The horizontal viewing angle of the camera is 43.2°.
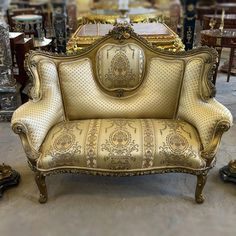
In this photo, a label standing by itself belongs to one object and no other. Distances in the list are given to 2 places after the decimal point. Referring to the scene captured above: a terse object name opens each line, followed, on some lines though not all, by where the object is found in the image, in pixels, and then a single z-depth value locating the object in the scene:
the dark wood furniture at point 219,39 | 3.18
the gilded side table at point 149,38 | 2.98
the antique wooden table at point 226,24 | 4.20
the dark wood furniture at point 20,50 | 3.00
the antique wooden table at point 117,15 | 5.02
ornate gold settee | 1.69
